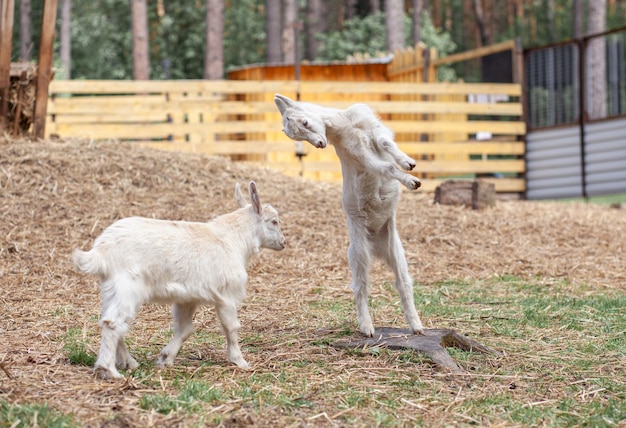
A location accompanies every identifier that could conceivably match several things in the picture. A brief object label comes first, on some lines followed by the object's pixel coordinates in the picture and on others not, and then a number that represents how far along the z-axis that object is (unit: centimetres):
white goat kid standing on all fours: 488
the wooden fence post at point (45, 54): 1172
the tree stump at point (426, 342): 574
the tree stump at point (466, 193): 1277
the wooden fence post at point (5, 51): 1133
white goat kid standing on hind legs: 590
